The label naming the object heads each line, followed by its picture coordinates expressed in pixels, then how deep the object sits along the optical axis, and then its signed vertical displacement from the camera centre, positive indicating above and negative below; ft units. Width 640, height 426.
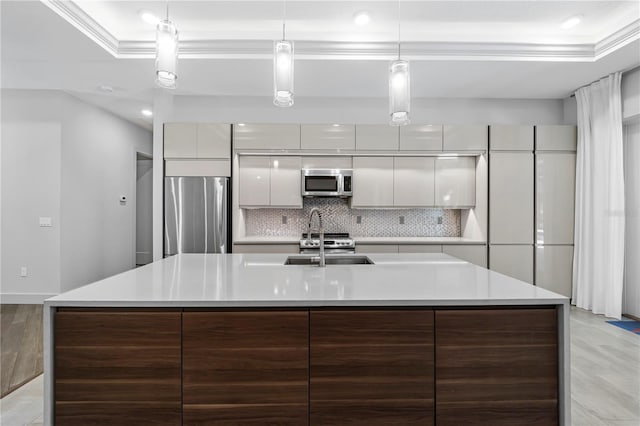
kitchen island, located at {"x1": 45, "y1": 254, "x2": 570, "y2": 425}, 5.16 -2.13
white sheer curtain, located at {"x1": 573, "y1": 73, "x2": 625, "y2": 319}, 12.91 +0.43
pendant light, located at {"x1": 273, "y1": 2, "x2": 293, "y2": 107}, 7.07 +2.84
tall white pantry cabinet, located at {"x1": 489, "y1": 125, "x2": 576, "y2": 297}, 14.97 +0.30
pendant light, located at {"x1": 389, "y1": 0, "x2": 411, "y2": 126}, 7.54 +2.60
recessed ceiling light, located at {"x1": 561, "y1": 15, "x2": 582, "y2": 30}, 10.72 +5.75
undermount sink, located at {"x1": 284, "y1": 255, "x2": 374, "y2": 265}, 9.15 -1.26
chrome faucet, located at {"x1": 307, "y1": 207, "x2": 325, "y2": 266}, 8.07 -0.86
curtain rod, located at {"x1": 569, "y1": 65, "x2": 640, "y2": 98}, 12.37 +4.99
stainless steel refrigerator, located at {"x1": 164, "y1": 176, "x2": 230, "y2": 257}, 14.46 -0.27
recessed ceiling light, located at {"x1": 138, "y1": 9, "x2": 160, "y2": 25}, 10.57 +5.79
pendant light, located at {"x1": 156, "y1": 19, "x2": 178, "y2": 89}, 6.30 +2.79
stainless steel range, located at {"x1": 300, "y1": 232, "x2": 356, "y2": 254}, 14.70 -1.39
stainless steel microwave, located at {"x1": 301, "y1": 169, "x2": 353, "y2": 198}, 15.14 +1.24
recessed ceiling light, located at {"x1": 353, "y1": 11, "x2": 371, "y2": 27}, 10.64 +5.80
